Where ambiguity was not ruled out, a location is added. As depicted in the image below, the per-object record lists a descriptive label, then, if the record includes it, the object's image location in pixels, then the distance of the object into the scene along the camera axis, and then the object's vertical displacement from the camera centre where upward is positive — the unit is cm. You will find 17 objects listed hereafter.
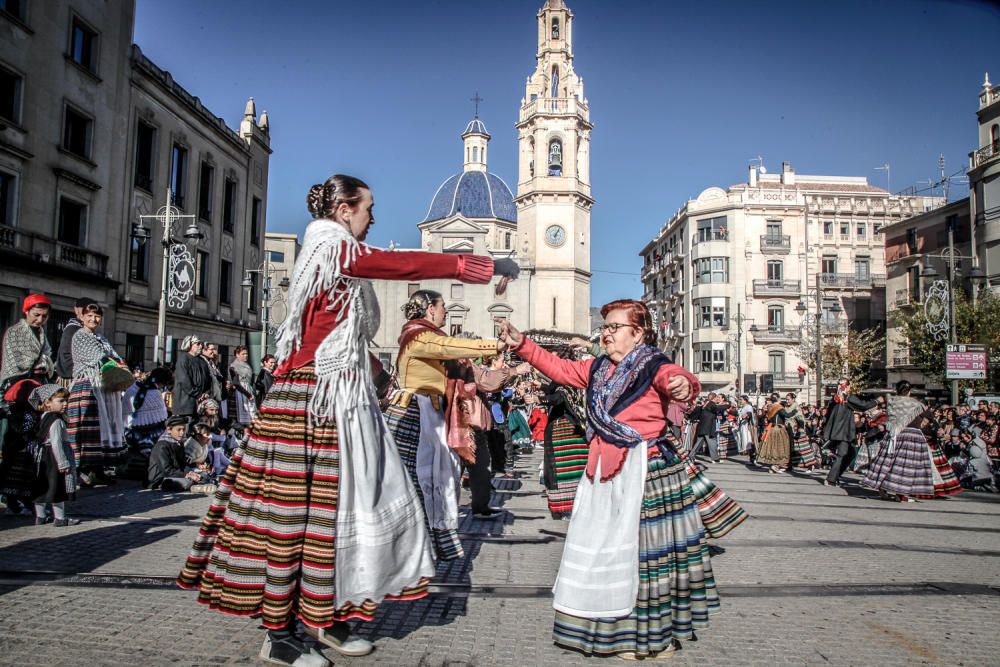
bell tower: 6360 +1567
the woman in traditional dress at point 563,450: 536 -51
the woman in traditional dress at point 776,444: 1630 -125
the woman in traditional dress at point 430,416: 443 -23
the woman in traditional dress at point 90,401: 811 -29
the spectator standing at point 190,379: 963 -2
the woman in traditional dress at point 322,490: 312 -49
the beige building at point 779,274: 5394 +864
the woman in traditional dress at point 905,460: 1076 -103
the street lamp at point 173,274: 1767 +285
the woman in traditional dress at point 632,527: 346 -70
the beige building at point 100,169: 2012 +682
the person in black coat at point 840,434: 1274 -78
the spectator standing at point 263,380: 1101 -2
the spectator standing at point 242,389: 1134 -17
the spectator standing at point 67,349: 812 +29
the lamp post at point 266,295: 3216 +404
